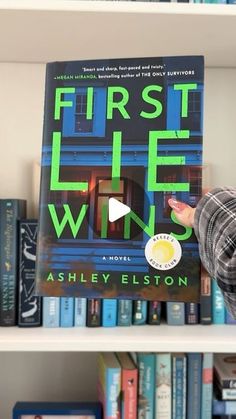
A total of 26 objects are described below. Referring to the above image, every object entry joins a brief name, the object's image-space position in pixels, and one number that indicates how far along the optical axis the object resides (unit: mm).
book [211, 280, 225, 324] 917
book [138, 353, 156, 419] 875
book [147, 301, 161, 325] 909
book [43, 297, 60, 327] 888
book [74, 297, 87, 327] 896
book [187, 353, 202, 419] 885
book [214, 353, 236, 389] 889
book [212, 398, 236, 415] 891
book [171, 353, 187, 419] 884
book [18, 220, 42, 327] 876
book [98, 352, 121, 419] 856
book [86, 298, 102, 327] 893
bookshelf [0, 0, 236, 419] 798
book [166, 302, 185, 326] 907
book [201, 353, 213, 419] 887
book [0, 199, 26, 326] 876
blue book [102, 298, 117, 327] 891
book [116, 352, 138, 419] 862
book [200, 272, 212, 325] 912
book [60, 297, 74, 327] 892
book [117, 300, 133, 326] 896
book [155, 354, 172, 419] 878
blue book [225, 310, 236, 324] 922
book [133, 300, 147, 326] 904
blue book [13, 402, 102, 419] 899
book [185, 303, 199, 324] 915
